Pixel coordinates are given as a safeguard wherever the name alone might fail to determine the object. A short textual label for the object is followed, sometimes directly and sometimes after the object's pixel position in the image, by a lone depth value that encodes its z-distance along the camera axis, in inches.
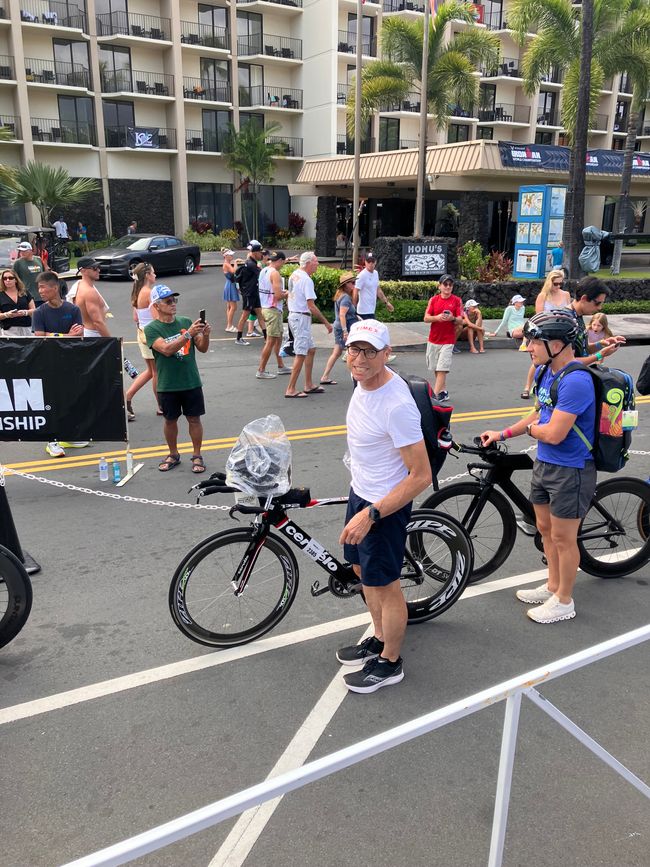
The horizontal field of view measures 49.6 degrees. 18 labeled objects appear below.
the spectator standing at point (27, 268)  482.7
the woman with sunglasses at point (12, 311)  361.4
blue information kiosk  844.0
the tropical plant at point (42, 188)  1213.7
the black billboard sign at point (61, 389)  269.6
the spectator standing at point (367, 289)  449.7
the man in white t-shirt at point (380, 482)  133.4
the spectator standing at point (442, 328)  376.5
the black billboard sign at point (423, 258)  750.5
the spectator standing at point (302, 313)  397.1
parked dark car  948.6
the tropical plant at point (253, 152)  1528.1
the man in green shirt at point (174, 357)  262.4
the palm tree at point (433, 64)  1046.4
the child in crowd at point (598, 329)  287.7
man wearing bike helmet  159.5
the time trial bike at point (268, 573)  157.3
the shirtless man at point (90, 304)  330.6
